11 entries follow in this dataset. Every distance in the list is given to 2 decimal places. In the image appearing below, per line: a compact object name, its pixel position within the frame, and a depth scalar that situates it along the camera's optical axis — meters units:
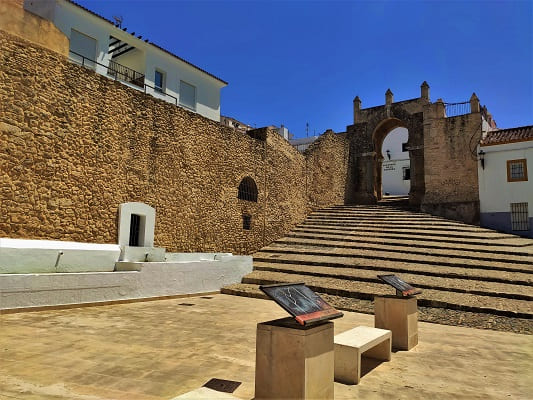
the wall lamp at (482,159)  17.33
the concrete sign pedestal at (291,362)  2.98
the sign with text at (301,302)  3.12
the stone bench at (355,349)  3.95
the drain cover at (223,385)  3.56
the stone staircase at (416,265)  8.32
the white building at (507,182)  15.77
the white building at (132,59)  14.90
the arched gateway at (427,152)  18.59
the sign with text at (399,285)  5.63
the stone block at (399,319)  5.37
